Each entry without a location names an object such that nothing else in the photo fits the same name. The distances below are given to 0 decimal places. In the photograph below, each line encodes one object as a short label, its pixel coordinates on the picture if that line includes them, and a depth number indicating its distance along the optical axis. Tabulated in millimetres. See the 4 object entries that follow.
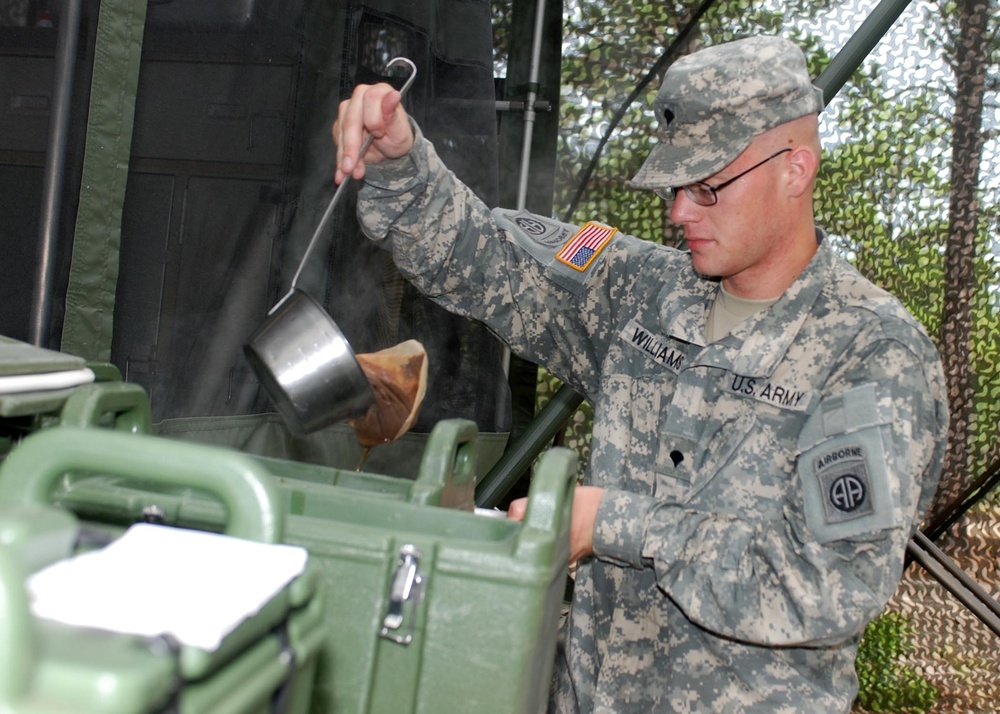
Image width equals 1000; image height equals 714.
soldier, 1418
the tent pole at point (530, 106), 2982
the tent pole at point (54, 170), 1556
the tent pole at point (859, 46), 2773
